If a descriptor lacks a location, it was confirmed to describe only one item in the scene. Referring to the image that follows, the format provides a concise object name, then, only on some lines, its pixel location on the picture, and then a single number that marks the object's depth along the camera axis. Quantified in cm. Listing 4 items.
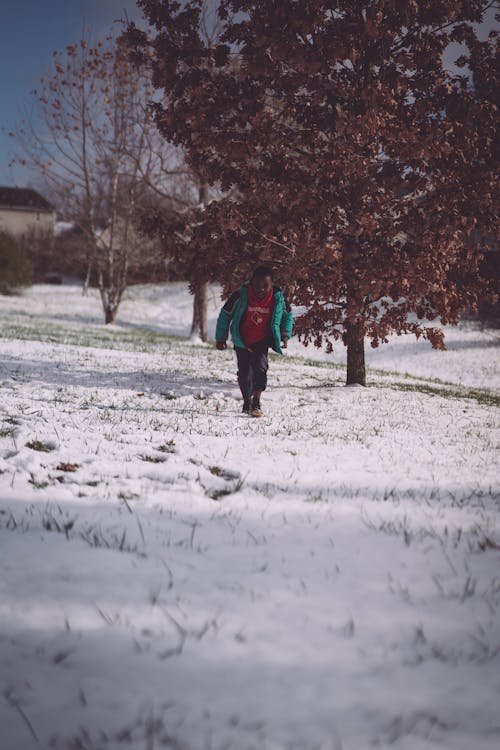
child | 626
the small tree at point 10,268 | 3353
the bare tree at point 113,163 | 1770
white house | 6119
